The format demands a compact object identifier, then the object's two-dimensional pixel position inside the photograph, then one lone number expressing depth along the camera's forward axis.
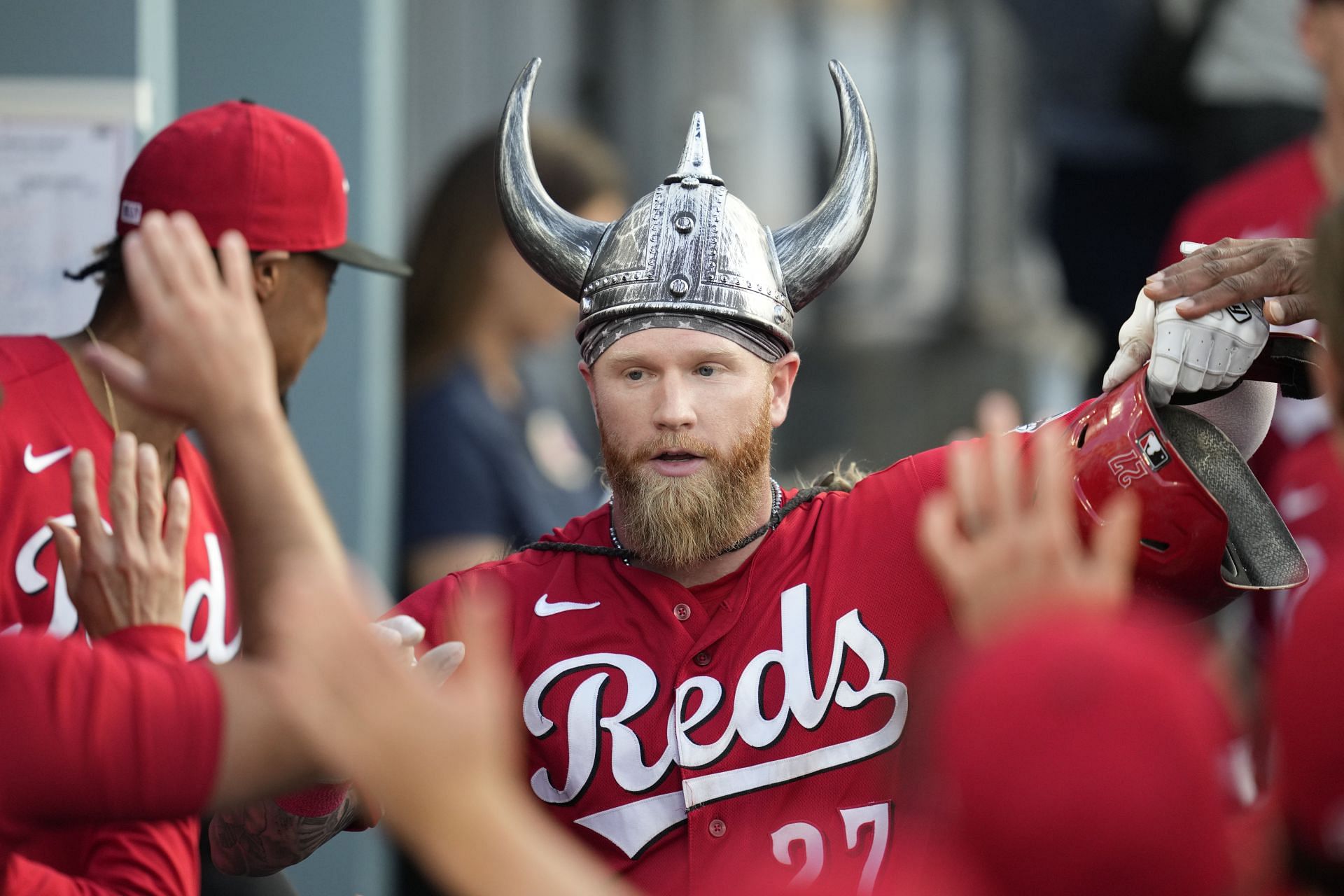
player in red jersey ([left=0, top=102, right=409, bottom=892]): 6.96
